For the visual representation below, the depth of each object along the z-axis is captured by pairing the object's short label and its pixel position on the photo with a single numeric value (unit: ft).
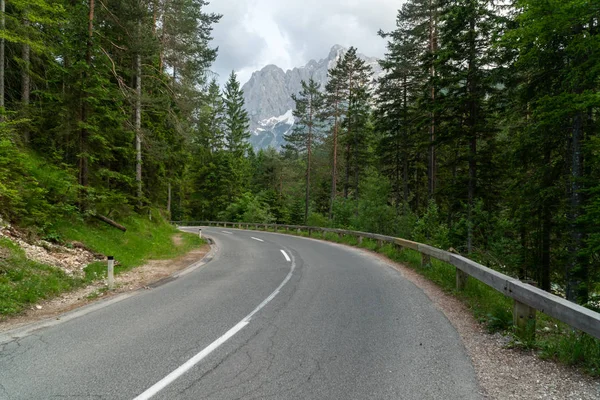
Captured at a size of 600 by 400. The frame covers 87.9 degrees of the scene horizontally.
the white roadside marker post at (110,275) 24.89
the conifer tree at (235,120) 197.06
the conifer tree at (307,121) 120.67
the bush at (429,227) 48.35
